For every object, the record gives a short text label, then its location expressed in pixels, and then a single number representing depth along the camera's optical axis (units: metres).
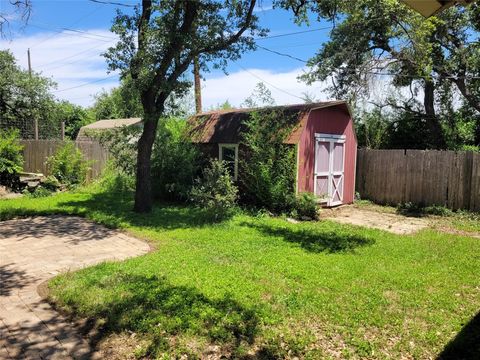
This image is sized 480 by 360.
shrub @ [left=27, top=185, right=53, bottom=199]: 12.87
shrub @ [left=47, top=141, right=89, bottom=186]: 14.14
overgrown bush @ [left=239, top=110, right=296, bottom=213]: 11.24
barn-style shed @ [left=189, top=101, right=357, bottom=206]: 11.62
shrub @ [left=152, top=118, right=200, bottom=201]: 12.27
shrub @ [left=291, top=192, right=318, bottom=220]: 11.00
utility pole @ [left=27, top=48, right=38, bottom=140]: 16.60
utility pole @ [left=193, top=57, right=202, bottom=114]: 18.88
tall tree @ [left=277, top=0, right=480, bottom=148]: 14.52
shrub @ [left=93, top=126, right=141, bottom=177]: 14.21
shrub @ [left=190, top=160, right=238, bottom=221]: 9.74
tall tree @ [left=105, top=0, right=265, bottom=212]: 9.59
